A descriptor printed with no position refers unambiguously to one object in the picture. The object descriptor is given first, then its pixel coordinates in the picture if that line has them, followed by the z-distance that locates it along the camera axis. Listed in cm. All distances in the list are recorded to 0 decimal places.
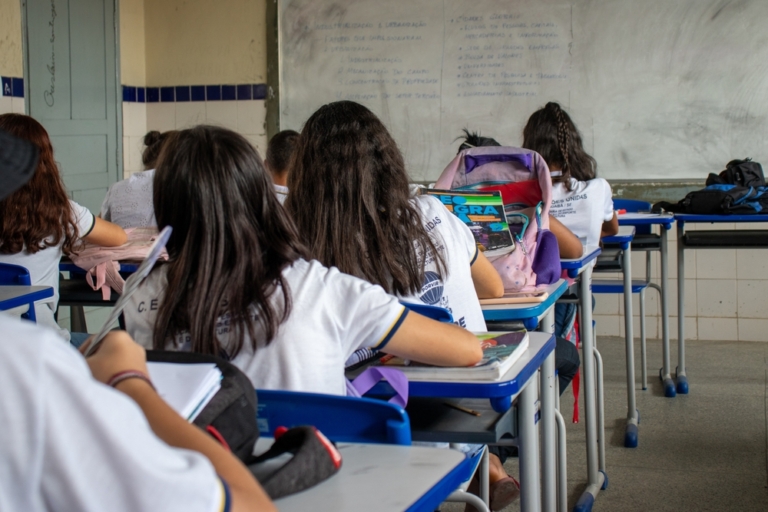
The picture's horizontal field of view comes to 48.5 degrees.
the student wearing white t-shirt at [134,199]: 375
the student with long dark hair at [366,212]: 180
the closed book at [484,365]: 133
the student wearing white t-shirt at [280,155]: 375
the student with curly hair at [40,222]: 285
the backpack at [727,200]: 383
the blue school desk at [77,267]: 312
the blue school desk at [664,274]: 381
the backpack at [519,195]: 223
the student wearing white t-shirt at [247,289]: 126
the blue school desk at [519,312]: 197
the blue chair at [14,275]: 274
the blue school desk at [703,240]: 383
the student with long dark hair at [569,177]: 329
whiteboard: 473
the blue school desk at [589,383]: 269
